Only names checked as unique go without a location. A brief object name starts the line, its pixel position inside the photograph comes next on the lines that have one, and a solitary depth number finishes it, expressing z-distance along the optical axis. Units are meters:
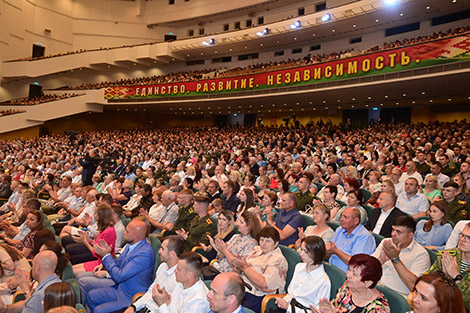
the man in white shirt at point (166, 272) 2.96
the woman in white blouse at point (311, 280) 2.74
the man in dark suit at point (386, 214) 3.97
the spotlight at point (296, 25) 20.14
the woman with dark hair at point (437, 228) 3.64
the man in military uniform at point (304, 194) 5.43
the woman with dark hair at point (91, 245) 4.03
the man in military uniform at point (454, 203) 4.32
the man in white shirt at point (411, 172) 6.33
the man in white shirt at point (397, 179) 5.99
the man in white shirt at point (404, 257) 2.94
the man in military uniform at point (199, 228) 4.31
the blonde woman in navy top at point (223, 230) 4.06
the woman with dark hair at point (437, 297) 1.92
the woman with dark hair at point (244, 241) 3.63
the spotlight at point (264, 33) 21.69
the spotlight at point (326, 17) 18.73
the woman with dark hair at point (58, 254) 3.09
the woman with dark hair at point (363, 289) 2.31
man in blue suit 3.33
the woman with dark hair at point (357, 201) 4.36
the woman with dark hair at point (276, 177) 7.17
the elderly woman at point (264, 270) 3.01
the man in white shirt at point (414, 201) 4.66
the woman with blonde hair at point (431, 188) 5.21
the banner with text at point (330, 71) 12.09
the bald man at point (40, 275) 2.78
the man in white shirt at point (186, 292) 2.62
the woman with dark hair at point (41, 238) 3.51
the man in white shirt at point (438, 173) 6.37
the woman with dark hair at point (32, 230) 3.99
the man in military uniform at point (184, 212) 4.87
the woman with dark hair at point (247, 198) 5.09
